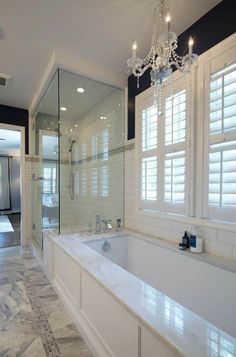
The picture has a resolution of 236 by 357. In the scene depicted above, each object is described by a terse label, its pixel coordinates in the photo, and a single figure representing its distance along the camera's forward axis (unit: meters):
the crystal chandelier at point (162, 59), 1.40
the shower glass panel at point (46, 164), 2.77
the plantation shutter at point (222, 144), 1.52
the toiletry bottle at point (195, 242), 1.72
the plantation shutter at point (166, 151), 1.89
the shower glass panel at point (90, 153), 2.73
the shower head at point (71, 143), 3.00
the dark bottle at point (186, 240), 1.83
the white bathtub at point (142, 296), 0.85
